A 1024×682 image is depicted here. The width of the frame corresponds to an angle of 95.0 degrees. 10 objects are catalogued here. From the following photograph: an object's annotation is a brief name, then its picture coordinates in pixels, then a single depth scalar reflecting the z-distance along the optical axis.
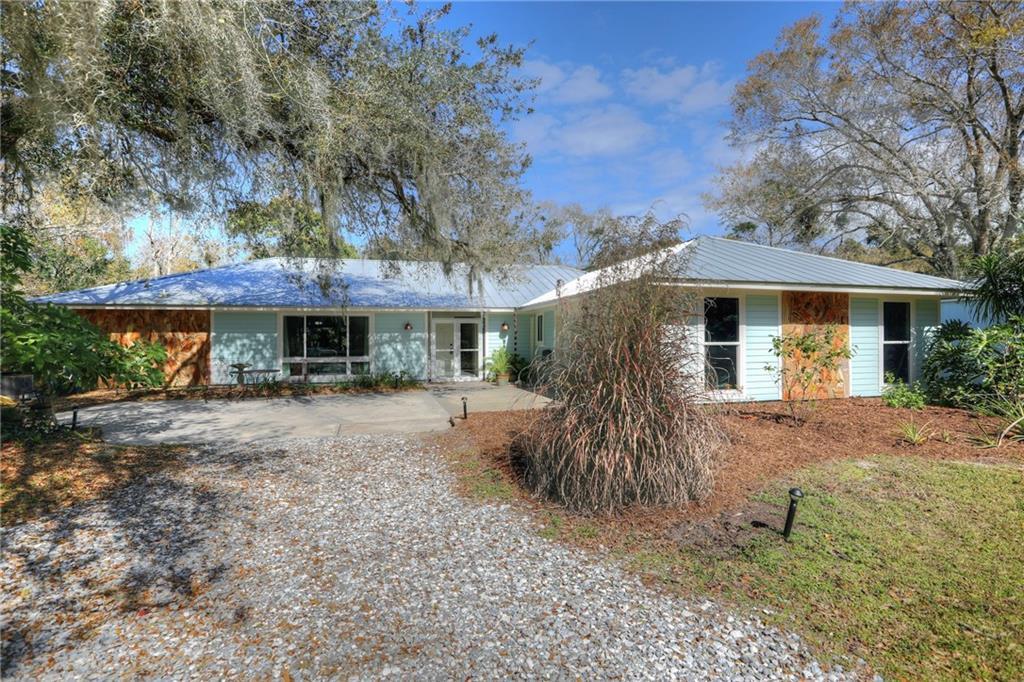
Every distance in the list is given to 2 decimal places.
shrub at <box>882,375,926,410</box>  8.88
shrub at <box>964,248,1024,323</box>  8.30
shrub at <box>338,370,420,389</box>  13.38
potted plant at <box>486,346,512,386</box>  14.84
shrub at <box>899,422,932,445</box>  6.34
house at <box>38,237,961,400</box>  9.82
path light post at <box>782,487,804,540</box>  3.50
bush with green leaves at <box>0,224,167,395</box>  4.57
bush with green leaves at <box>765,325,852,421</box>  7.84
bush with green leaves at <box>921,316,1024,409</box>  7.72
